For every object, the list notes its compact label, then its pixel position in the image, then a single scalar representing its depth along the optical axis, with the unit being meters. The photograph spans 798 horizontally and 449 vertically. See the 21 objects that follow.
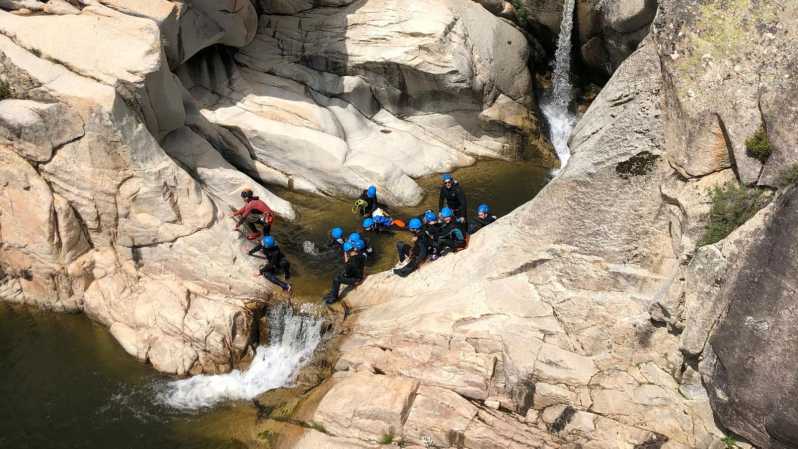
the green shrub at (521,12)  23.25
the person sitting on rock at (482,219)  15.95
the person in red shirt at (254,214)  15.55
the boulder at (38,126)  13.41
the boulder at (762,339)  8.41
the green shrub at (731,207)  9.05
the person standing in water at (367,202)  17.75
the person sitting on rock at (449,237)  14.32
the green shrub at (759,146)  8.73
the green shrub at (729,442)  9.52
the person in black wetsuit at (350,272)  14.51
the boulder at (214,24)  17.36
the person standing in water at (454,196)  16.47
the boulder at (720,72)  8.81
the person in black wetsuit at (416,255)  14.51
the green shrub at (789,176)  8.53
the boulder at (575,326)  10.41
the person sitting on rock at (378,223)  17.11
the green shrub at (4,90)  13.55
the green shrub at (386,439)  10.99
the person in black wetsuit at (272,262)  14.45
